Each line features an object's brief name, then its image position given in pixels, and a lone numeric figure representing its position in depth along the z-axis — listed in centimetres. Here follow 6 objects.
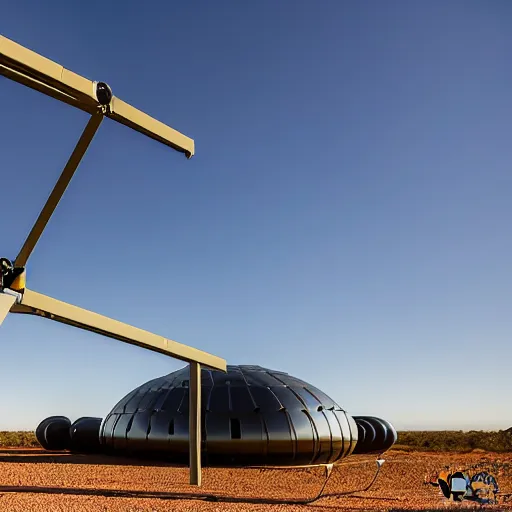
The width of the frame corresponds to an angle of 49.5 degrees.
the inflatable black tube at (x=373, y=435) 2808
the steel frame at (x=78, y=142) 809
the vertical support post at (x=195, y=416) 1691
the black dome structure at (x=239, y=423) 2077
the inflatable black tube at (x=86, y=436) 2723
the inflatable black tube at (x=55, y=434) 2944
